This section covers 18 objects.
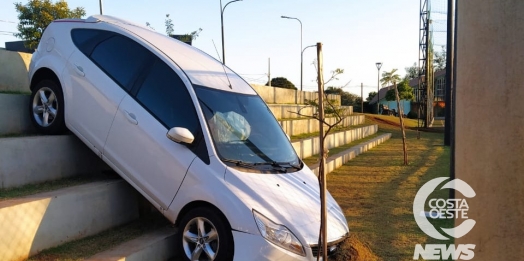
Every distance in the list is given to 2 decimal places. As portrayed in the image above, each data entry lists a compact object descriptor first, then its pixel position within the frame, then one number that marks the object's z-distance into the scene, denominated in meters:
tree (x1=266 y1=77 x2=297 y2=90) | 51.99
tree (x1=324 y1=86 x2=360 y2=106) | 50.66
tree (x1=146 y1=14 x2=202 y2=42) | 19.32
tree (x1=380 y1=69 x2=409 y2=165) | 15.09
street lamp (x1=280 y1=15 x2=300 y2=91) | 41.14
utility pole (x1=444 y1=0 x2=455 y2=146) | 17.23
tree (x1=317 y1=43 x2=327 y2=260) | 4.02
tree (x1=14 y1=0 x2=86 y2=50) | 30.83
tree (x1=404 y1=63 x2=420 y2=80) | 81.97
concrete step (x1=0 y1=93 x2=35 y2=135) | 6.27
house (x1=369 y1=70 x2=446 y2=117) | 54.86
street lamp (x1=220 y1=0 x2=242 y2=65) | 28.48
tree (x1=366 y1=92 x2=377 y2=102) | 80.36
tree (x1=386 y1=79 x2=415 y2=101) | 32.42
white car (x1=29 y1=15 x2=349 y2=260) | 4.58
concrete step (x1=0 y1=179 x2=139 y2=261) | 4.29
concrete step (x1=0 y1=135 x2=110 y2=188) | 5.26
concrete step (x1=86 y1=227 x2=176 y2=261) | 4.45
